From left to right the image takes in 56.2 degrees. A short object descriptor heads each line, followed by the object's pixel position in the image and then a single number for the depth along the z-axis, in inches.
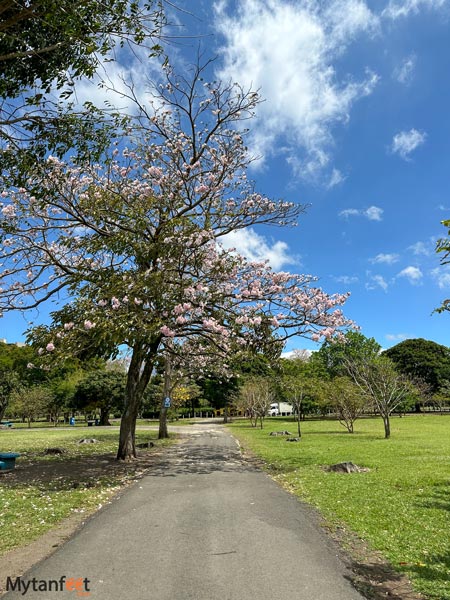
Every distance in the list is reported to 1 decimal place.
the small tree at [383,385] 993.5
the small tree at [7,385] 1528.1
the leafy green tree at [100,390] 1747.0
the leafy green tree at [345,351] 2596.2
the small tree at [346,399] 1128.2
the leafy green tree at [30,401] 1971.0
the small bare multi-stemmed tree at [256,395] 1581.0
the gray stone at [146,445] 784.3
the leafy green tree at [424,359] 2591.0
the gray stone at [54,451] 681.7
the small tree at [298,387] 1139.3
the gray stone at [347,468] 472.7
